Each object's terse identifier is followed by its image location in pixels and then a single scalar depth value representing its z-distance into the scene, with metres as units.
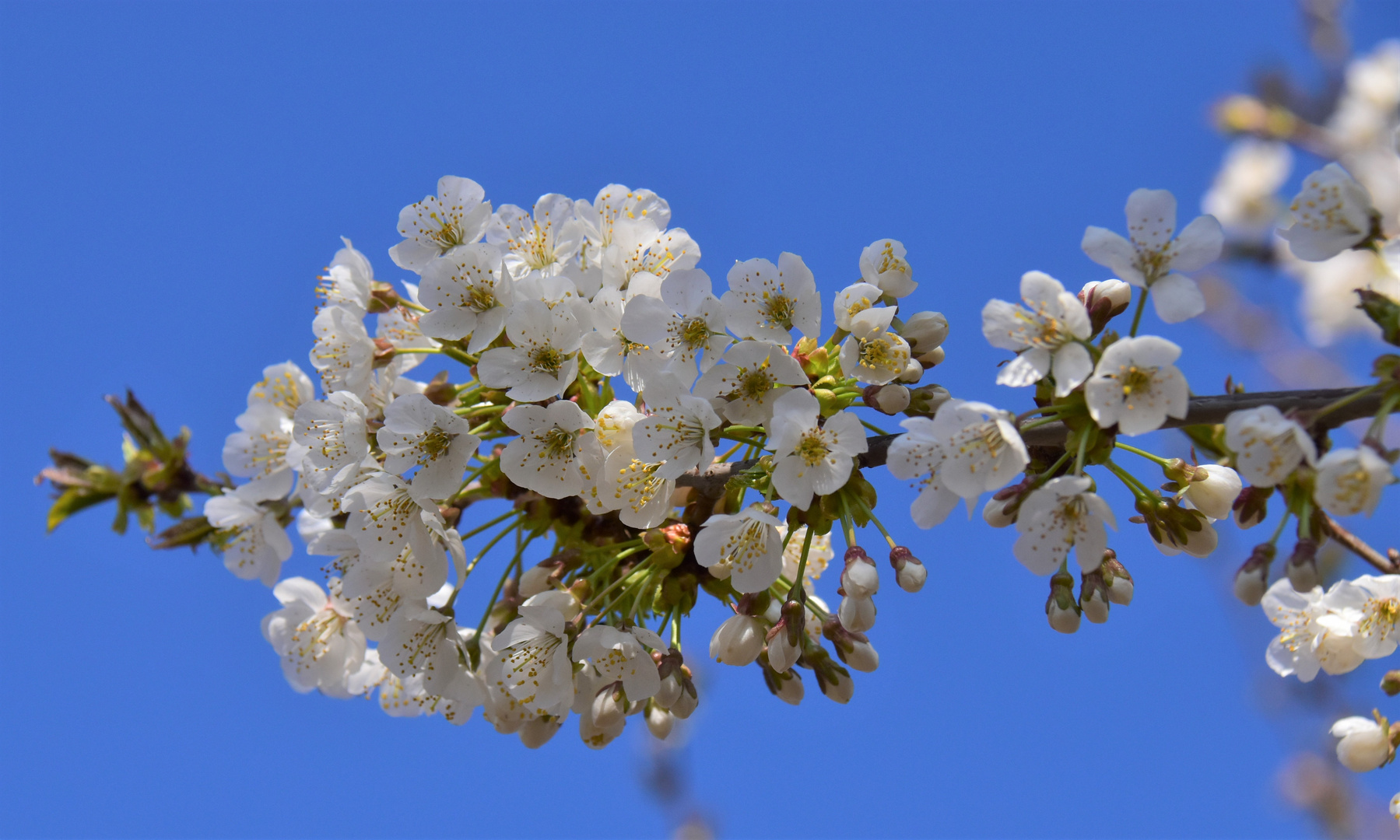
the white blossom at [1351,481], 1.80
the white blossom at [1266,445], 1.87
